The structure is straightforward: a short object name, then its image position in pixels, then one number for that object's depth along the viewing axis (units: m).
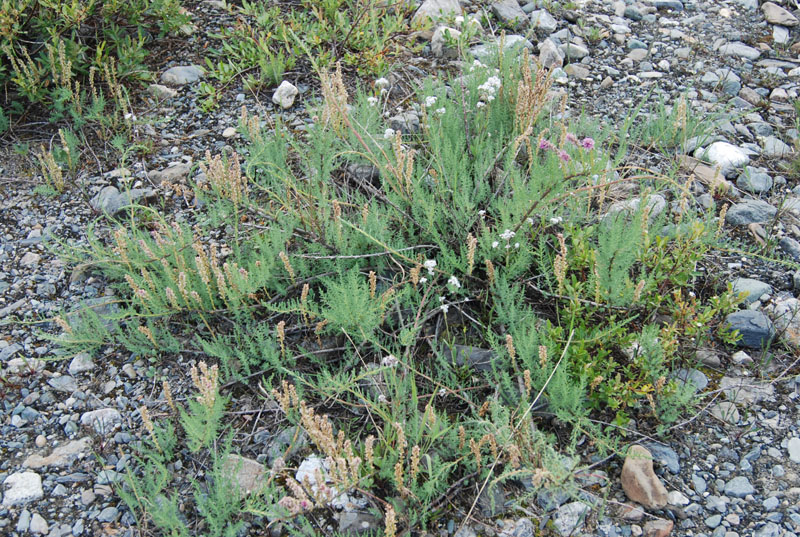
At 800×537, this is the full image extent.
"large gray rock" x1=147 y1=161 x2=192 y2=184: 4.14
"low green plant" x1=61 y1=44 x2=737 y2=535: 2.71
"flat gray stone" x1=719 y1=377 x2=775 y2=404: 2.94
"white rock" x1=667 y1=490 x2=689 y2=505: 2.60
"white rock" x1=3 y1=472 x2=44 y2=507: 2.67
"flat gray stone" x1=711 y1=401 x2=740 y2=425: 2.86
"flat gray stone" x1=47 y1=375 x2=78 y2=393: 3.11
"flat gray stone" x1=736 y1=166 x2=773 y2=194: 3.93
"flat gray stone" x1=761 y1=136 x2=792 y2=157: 4.17
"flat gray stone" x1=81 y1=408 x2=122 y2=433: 2.94
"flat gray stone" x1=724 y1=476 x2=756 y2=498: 2.61
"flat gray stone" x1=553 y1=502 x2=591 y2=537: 2.52
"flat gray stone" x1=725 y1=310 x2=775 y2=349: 3.12
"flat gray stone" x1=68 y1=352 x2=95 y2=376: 3.20
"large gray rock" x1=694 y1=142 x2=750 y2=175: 4.05
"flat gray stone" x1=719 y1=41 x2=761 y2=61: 5.04
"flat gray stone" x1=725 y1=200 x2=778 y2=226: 3.72
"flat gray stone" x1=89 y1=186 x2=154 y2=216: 3.97
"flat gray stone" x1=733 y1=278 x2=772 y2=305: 3.31
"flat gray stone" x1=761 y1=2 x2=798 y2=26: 5.35
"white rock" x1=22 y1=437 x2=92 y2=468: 2.79
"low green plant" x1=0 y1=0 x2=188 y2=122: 4.30
